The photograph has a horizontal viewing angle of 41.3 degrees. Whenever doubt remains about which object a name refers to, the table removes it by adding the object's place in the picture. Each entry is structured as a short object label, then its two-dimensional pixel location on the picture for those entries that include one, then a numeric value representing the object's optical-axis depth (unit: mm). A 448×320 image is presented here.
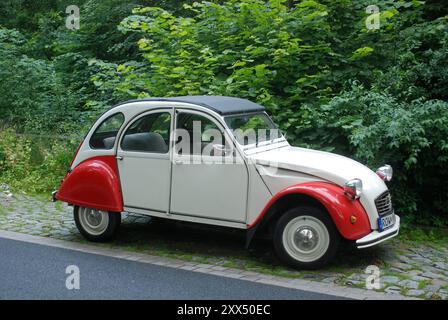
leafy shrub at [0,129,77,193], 11641
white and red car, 6422
